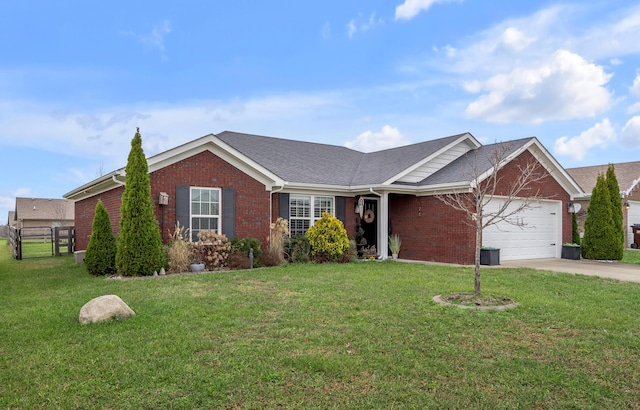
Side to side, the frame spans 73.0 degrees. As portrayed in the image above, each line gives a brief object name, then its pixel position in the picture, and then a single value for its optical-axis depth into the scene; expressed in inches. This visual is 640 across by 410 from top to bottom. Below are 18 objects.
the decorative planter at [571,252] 647.1
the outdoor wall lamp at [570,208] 681.0
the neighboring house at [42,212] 1879.9
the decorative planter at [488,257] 540.4
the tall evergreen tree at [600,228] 619.2
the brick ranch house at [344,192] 505.4
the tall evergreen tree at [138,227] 422.9
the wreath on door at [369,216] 644.7
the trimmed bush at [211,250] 486.9
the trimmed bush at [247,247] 504.1
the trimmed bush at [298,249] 539.8
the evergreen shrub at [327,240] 548.1
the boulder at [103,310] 237.1
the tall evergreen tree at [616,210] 617.6
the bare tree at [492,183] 540.4
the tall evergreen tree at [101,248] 442.6
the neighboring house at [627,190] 911.7
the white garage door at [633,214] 920.9
